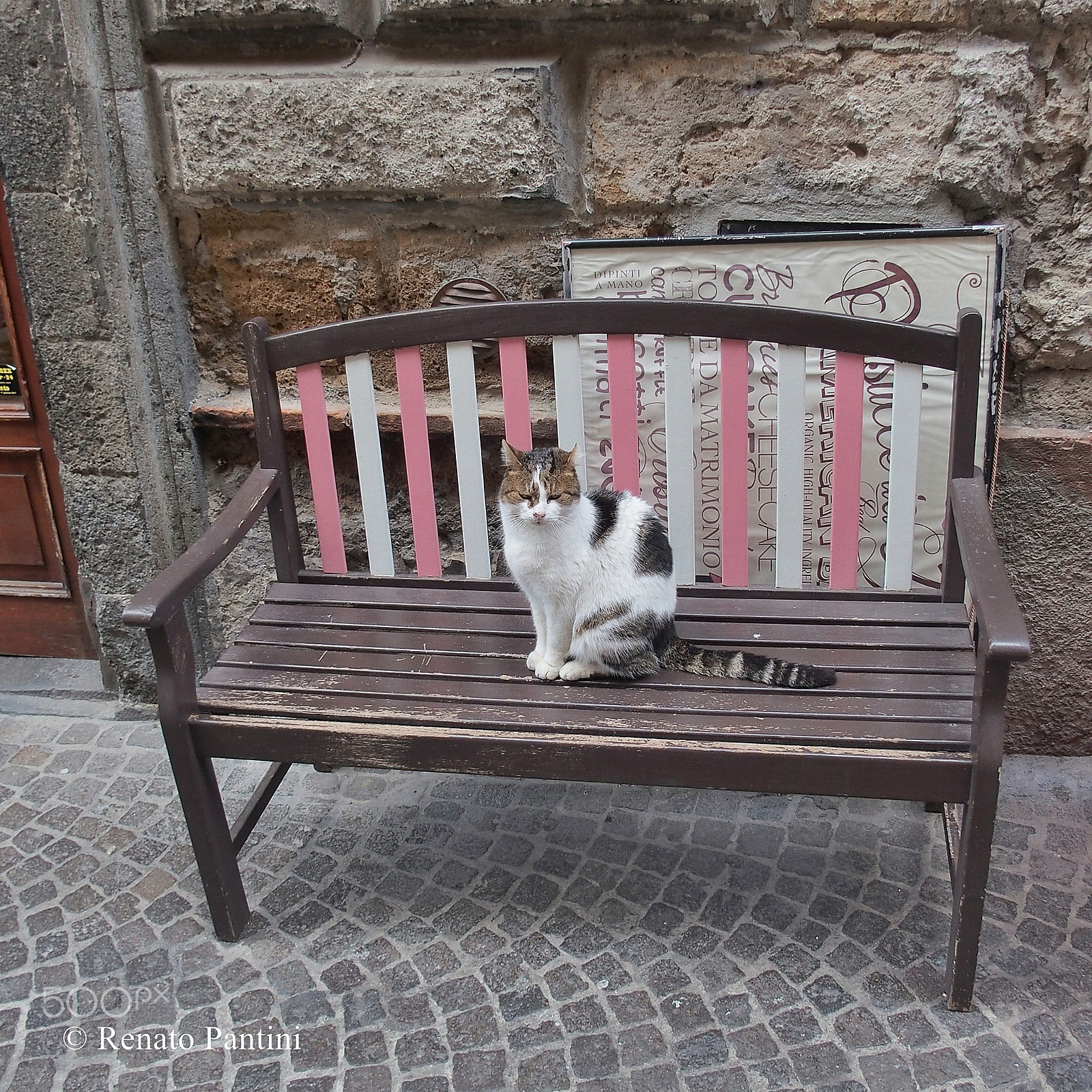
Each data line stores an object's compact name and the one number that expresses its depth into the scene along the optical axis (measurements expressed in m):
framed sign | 2.35
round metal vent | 2.71
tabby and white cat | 2.03
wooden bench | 1.82
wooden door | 3.08
